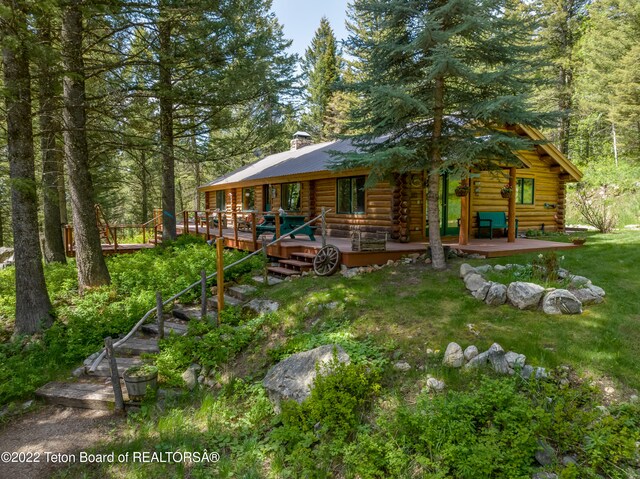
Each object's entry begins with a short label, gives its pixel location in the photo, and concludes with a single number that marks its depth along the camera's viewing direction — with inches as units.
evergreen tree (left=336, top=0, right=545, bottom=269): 250.7
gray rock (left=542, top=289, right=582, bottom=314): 207.9
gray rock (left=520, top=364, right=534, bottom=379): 167.0
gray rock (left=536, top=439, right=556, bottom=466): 134.1
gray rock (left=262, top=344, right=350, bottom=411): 190.4
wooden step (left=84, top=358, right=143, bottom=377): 240.5
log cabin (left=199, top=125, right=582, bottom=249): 414.3
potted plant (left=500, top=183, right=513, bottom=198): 395.0
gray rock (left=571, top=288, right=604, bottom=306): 217.2
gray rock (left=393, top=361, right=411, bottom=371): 189.3
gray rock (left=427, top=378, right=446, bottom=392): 172.1
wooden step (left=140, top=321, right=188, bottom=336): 279.1
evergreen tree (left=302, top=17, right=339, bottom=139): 1160.8
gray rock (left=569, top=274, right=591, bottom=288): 232.4
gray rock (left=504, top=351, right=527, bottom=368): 172.1
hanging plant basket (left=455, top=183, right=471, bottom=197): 350.3
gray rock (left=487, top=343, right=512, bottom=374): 172.4
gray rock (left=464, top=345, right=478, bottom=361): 183.3
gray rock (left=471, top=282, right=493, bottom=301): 235.3
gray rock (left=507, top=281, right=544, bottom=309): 216.1
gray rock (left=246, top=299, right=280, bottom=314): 279.8
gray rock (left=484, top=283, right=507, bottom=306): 227.5
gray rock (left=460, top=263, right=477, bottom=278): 271.3
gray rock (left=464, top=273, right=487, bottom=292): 246.7
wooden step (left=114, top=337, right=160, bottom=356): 259.4
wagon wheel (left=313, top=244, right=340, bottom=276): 319.9
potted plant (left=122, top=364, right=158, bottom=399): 205.2
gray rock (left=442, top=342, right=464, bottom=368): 181.9
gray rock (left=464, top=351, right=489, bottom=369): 177.8
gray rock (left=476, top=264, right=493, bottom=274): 271.7
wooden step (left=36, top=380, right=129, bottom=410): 211.9
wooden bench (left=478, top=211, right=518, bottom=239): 451.5
